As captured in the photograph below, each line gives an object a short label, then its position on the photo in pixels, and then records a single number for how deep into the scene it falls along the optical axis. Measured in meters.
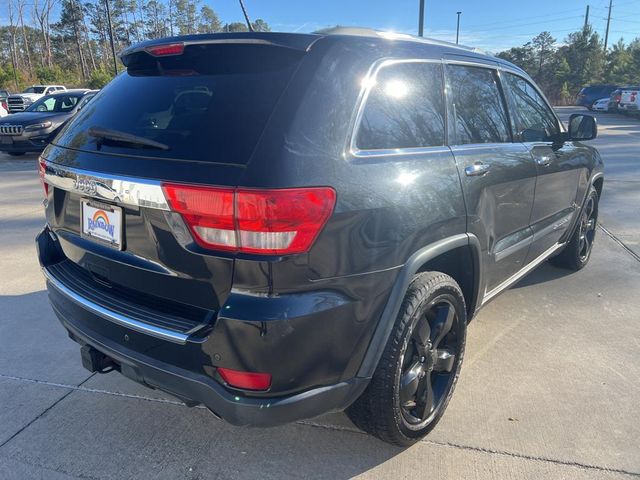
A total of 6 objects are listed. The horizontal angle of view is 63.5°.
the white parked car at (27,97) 25.62
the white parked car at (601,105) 32.75
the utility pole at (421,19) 16.08
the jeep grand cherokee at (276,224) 1.78
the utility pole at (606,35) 55.34
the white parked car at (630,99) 25.03
